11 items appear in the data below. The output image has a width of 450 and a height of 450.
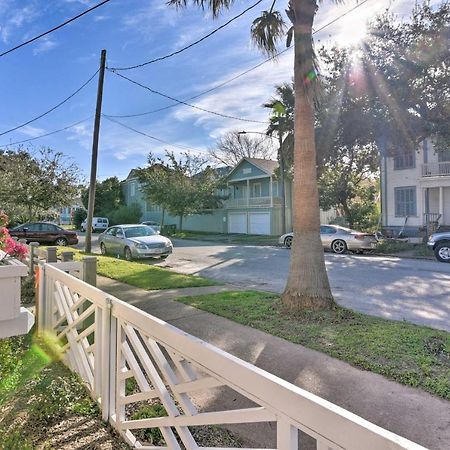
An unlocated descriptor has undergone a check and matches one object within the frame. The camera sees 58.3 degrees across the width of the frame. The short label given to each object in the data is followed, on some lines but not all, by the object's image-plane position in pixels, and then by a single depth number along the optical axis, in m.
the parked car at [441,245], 15.64
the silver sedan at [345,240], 19.03
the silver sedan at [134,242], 16.41
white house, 23.38
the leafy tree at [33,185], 22.31
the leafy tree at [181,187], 36.12
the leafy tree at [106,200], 55.91
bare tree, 52.38
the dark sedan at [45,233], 21.80
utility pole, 16.55
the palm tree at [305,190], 6.46
